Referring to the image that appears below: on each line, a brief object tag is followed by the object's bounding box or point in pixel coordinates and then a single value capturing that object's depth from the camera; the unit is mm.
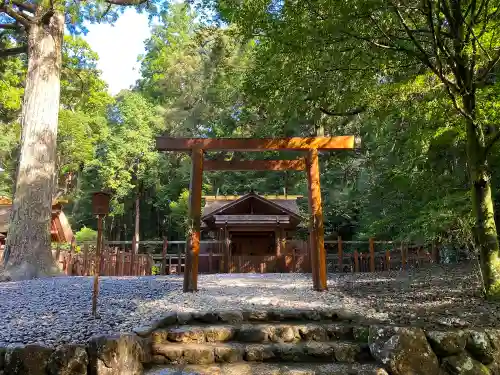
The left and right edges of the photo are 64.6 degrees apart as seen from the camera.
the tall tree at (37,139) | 9422
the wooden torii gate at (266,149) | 7188
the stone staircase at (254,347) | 3721
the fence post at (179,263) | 14541
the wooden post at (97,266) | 4672
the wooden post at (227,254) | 15469
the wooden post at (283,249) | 15250
